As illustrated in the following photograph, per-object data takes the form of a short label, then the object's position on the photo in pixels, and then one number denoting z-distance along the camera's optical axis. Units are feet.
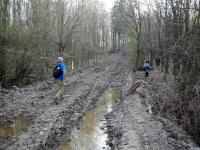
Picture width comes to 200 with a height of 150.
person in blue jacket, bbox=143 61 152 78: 76.99
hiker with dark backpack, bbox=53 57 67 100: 43.29
